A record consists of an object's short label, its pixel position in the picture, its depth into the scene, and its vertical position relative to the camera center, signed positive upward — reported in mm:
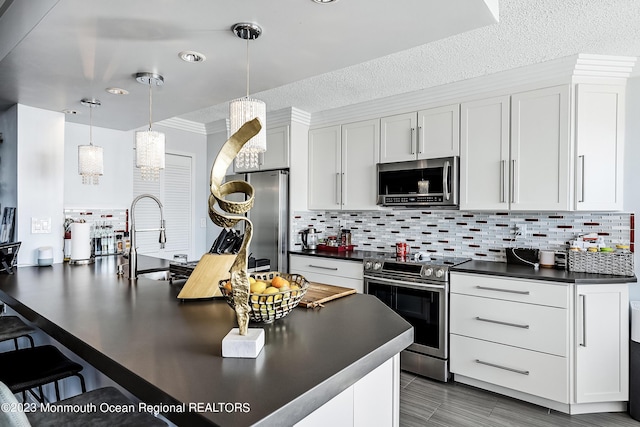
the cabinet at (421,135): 3255 +723
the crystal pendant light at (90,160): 2682 +375
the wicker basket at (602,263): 2576 -352
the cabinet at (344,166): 3779 +502
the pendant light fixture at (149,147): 2266 +395
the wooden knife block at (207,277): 1672 -296
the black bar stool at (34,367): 1502 -674
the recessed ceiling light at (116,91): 2467 +818
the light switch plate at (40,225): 2869 -111
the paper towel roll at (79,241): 2867 -228
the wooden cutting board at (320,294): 1602 -386
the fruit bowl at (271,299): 1222 -294
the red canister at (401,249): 3648 -360
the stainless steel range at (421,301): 2986 -740
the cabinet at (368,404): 1107 -637
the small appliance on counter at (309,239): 4168 -300
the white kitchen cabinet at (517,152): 2762 +488
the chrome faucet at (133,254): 2223 -256
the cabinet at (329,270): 3514 -580
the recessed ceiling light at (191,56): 1894 +813
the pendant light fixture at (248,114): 1753 +468
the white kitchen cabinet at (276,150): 4105 +696
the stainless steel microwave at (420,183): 3234 +275
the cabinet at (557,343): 2500 -901
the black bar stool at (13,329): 1857 -612
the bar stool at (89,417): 1142 -649
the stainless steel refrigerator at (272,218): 4055 -63
